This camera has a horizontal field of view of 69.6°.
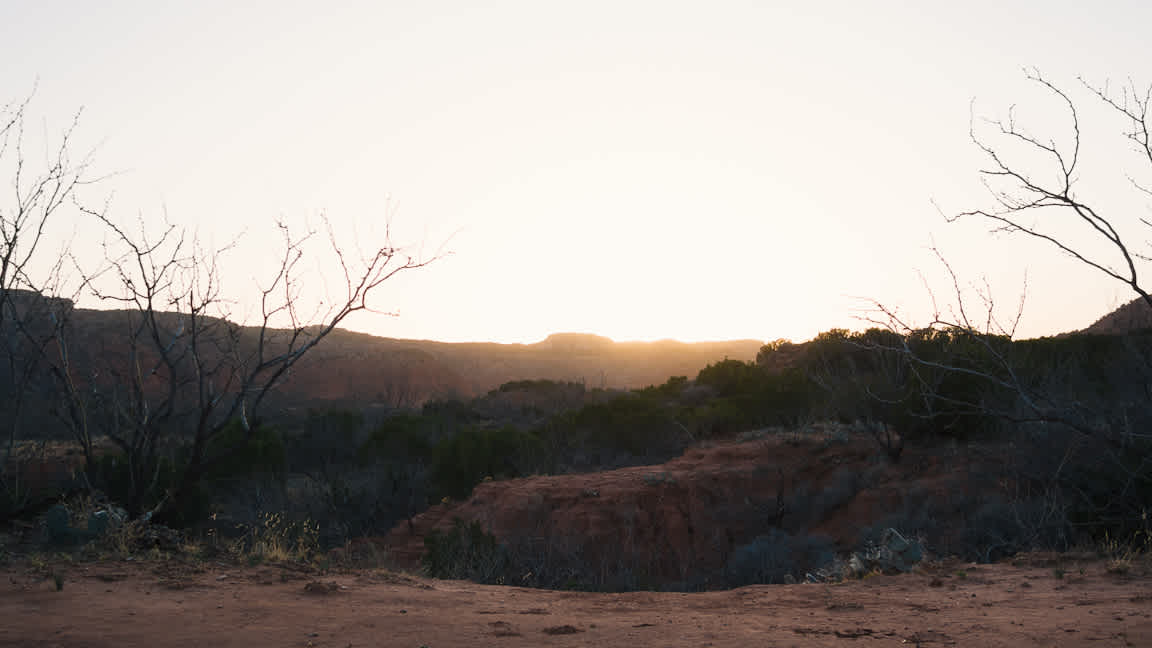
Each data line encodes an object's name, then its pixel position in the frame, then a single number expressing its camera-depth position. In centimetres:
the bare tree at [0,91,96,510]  827
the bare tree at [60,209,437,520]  814
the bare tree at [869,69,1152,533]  753
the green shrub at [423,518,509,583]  978
